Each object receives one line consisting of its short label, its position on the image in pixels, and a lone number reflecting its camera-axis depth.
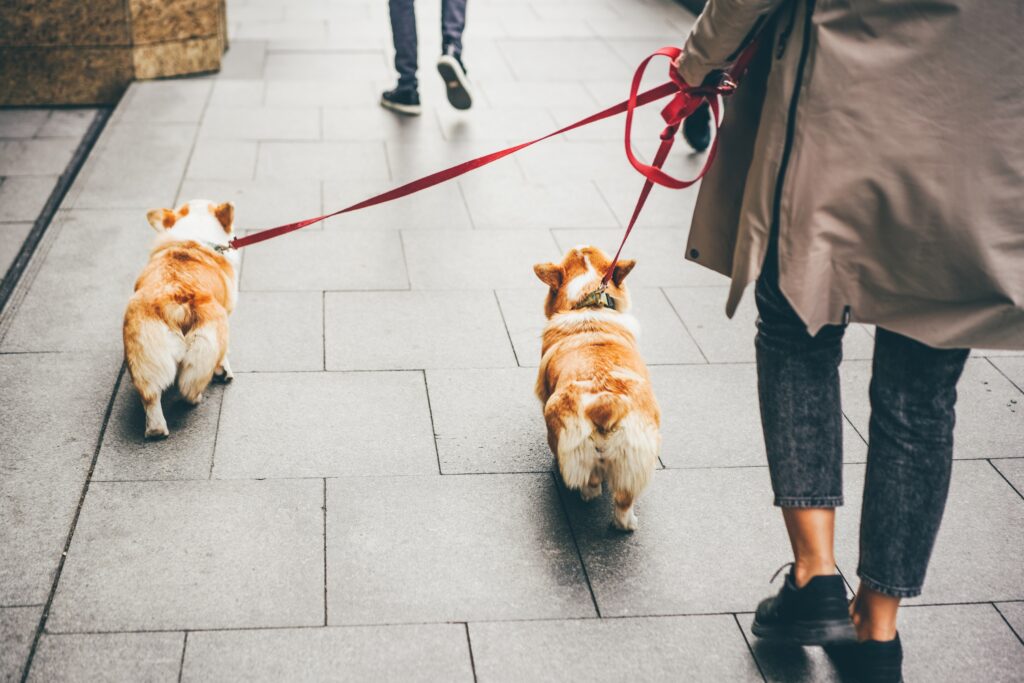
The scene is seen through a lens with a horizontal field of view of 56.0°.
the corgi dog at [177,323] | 3.22
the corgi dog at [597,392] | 2.80
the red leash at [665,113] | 2.40
